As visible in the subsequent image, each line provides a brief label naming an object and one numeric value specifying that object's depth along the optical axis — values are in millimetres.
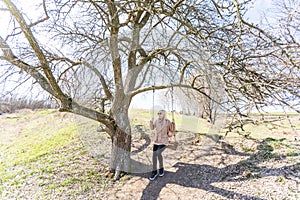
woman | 4234
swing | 4453
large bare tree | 3203
